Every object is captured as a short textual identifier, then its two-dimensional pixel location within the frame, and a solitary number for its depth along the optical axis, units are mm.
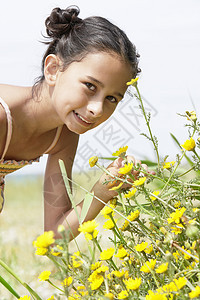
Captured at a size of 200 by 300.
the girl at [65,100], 1742
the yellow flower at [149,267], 1385
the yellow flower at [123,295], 1349
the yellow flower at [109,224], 1446
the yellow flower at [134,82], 1531
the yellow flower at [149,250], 1444
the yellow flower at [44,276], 1416
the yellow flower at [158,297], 1249
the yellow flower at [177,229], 1411
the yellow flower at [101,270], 1377
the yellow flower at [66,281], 1262
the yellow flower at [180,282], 1240
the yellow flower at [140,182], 1423
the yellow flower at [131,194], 1444
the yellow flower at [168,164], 1515
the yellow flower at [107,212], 1448
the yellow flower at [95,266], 1398
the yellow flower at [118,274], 1388
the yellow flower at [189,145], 1455
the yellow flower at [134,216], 1433
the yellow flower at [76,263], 1388
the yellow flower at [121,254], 1423
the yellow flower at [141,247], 1421
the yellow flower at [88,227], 1388
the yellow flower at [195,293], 1188
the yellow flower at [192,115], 1490
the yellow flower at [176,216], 1397
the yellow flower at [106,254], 1408
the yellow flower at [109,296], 1309
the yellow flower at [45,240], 1357
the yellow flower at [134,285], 1348
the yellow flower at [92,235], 1395
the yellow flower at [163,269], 1336
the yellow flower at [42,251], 1365
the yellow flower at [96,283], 1363
